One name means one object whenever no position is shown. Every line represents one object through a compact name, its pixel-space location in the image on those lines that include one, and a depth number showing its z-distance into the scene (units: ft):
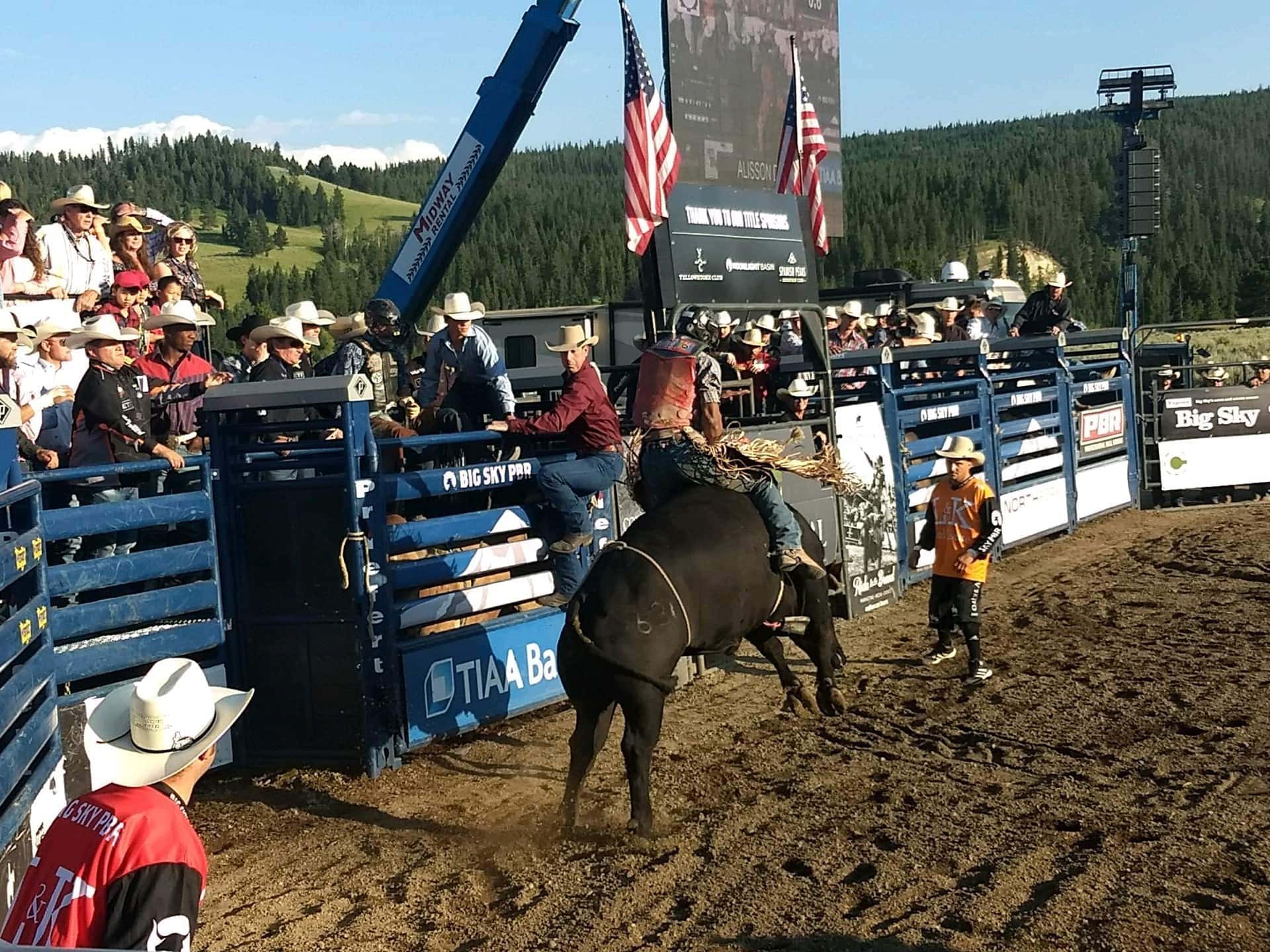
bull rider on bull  24.30
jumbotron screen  50.14
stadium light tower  115.44
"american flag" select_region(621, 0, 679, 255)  40.09
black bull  21.02
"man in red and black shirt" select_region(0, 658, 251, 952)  9.70
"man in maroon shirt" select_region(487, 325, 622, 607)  28.27
